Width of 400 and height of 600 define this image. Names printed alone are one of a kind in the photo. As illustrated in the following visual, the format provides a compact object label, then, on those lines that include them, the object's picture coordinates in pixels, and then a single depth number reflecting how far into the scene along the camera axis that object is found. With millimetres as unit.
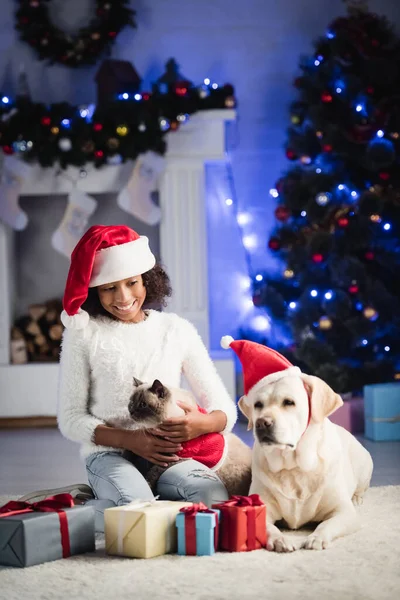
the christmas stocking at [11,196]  5480
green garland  5277
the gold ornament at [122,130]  5293
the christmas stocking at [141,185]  5465
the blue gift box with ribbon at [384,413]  4531
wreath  5715
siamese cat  2629
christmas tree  4855
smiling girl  2707
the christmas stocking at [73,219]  5484
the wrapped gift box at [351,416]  4746
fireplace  5551
